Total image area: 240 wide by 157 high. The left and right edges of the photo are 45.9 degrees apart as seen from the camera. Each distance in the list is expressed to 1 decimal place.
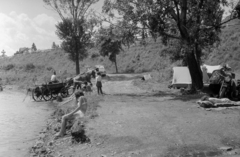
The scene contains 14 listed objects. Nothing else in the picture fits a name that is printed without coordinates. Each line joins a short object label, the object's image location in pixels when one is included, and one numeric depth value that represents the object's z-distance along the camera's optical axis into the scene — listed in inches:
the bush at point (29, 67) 2371.1
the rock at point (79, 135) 325.7
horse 847.9
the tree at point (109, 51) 1876.2
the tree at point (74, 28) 1413.6
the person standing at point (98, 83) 717.2
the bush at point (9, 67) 2620.1
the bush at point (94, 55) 2583.7
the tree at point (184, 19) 624.7
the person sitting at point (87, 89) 798.7
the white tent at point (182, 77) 834.2
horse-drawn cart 814.5
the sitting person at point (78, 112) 374.0
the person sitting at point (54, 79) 857.8
